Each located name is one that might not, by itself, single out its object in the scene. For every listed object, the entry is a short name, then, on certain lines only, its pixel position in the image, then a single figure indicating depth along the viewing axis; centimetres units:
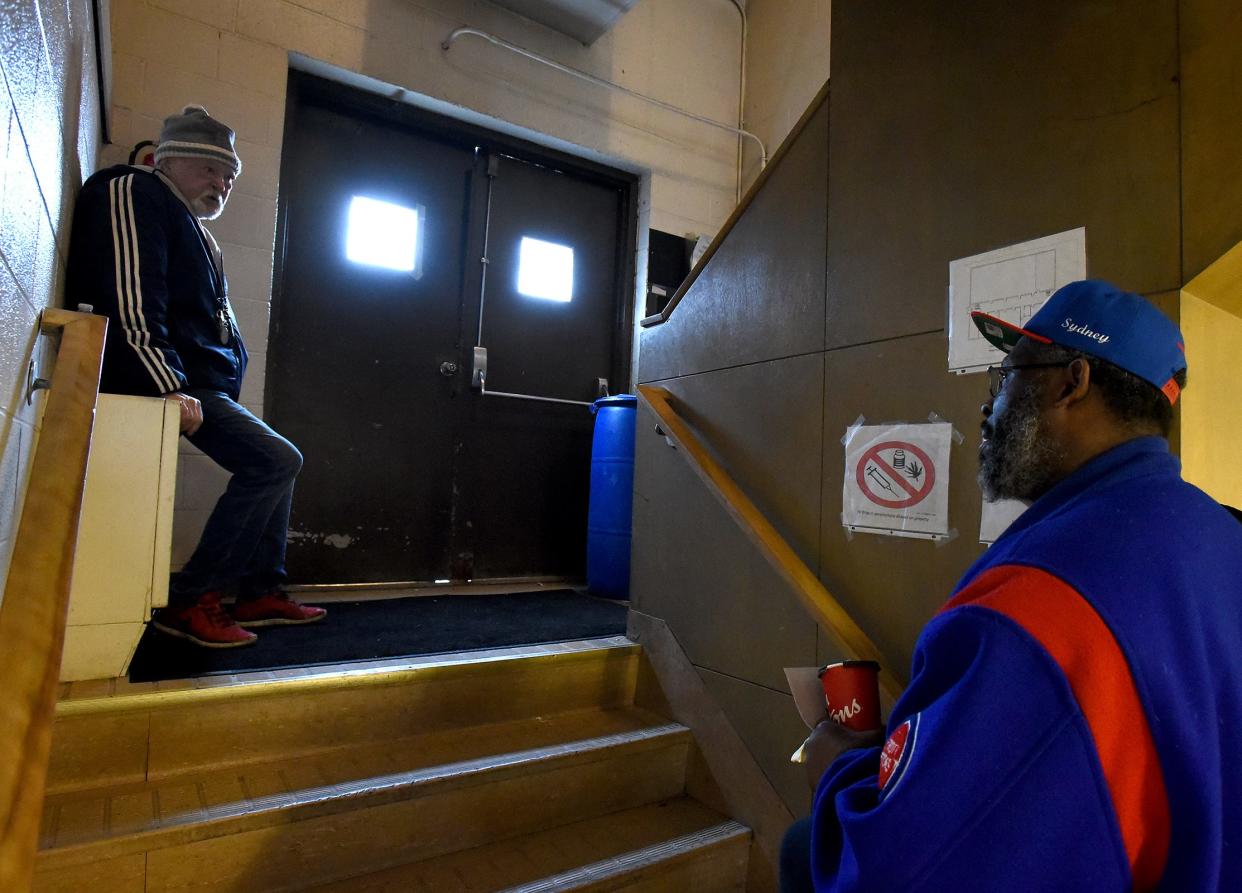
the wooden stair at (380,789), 146
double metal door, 307
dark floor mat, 193
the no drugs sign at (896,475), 159
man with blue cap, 62
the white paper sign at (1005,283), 136
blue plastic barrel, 318
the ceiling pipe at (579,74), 318
